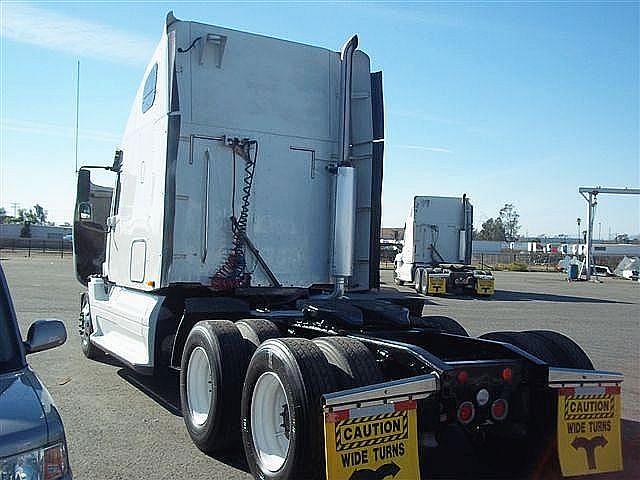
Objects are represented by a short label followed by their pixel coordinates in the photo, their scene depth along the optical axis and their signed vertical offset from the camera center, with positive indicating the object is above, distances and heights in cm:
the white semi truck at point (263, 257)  508 -11
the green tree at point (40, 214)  16050 +589
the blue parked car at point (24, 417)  297 -81
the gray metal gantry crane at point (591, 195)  4631 +430
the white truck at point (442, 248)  2634 +23
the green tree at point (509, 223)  13712 +650
